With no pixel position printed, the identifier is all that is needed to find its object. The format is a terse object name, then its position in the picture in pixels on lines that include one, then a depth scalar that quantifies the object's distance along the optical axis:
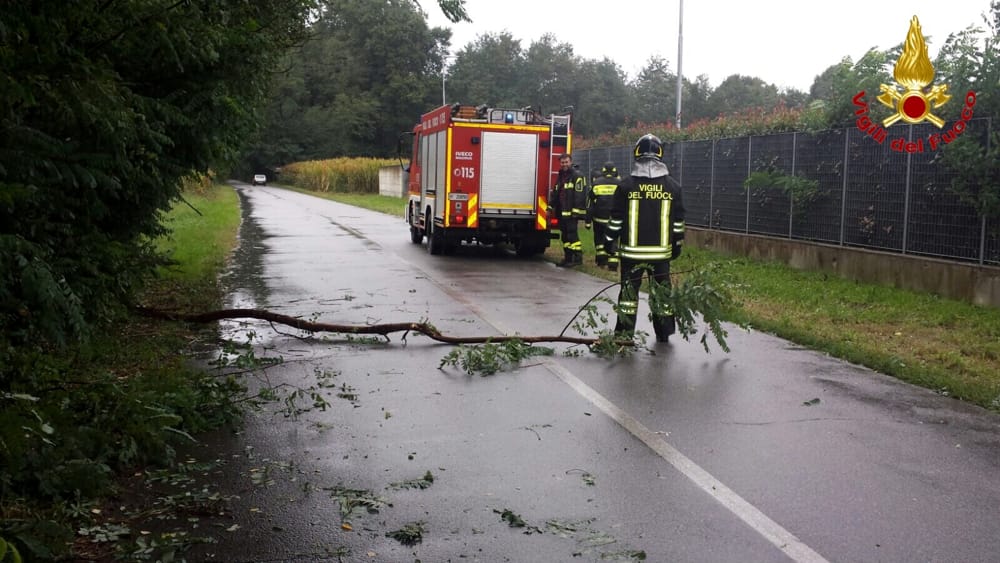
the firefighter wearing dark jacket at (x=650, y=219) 9.39
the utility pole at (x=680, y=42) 28.22
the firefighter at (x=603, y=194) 16.20
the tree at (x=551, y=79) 89.75
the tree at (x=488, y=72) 89.44
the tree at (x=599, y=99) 84.56
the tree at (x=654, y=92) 81.75
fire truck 18.25
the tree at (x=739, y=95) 76.44
